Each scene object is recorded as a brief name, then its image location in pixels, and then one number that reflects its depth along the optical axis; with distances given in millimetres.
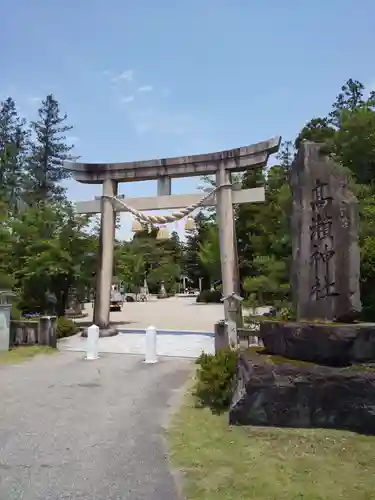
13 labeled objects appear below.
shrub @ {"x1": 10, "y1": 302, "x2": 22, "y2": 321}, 13647
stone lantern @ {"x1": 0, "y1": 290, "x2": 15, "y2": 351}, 12055
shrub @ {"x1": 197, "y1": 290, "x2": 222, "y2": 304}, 39969
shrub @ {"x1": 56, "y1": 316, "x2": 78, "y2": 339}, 15367
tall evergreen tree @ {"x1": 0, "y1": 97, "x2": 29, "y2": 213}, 41375
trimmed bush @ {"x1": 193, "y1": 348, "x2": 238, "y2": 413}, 6680
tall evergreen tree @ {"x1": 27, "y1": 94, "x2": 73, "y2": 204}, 43344
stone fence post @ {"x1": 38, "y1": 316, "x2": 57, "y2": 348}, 12562
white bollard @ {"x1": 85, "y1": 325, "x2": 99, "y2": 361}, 11234
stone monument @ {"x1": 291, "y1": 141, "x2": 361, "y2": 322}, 6605
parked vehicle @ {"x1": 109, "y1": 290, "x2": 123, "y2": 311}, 31000
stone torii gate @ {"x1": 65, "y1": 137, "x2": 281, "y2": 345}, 14555
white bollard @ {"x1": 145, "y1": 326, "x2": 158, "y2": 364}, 10680
